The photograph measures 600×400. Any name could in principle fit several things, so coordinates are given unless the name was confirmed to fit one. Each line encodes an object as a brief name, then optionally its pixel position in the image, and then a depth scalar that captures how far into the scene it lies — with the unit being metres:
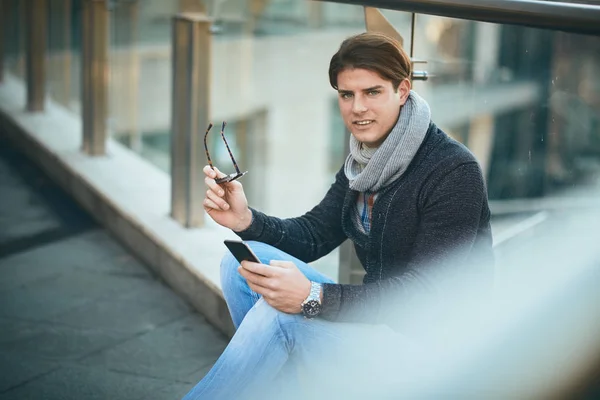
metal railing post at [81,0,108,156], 5.32
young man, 2.05
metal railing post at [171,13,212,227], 3.88
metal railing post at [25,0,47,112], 6.62
